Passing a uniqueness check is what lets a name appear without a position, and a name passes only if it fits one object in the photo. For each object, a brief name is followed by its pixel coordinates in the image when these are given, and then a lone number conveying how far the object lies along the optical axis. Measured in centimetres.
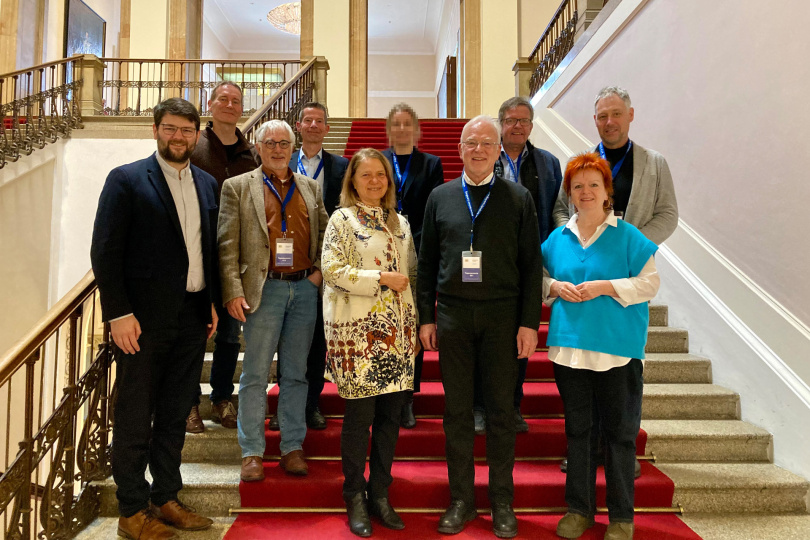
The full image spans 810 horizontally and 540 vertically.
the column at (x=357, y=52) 1106
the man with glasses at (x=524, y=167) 281
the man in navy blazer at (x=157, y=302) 209
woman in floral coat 217
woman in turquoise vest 213
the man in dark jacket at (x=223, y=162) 281
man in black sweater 220
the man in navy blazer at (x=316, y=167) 283
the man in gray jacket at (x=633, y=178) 257
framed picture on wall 1154
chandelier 1431
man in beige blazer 240
